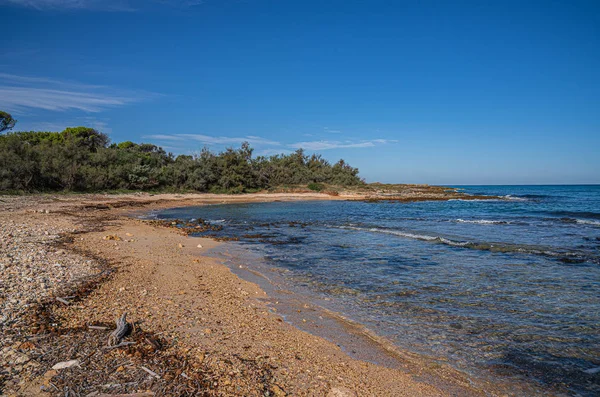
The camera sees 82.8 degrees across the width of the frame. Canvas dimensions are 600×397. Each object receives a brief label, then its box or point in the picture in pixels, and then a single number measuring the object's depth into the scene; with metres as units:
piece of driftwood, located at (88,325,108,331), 4.50
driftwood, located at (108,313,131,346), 4.16
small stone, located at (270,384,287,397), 3.54
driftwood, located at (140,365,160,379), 3.56
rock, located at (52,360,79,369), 3.57
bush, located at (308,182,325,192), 59.56
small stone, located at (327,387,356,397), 3.66
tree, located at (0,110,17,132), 47.22
